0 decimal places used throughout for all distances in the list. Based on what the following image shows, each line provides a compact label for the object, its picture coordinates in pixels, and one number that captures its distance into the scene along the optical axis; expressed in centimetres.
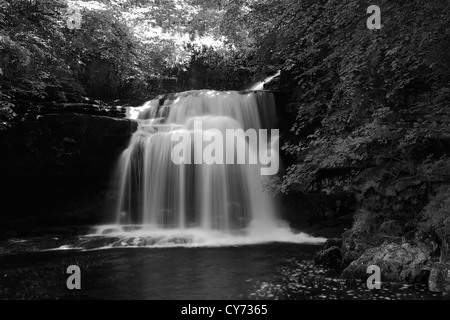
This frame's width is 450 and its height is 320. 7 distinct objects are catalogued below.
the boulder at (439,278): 551
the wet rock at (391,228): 725
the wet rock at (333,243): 828
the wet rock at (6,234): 1211
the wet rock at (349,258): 712
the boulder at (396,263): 600
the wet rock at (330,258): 732
